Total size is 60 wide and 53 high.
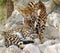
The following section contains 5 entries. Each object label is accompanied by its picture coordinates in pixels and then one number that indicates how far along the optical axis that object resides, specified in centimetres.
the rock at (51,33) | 813
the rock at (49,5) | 1097
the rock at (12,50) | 603
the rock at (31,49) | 614
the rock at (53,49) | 611
